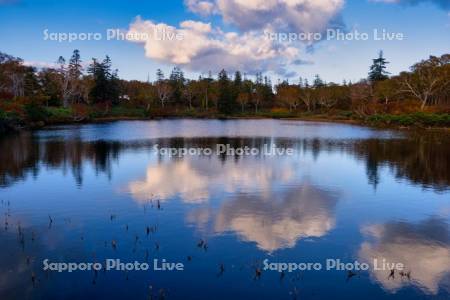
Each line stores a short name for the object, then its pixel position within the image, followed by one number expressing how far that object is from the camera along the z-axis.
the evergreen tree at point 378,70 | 85.38
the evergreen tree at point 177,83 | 94.56
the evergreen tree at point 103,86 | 82.12
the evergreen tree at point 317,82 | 111.44
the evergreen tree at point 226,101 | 88.31
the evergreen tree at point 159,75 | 99.62
